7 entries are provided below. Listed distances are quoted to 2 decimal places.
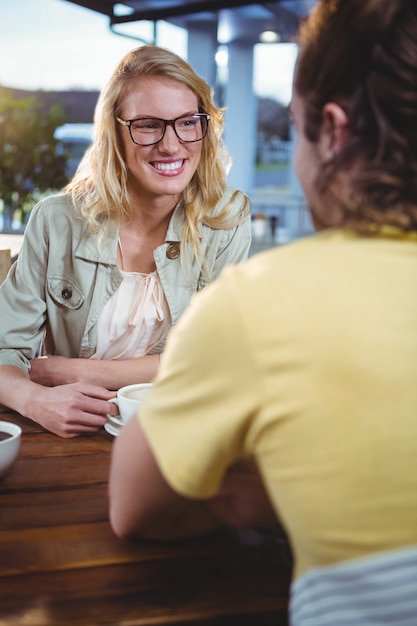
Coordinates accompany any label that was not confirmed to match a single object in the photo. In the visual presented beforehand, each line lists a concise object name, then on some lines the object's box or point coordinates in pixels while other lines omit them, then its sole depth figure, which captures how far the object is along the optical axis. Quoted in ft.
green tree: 20.03
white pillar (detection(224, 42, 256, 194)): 29.07
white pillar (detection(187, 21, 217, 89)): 22.93
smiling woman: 5.79
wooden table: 2.48
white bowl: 3.43
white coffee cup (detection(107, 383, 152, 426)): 4.07
